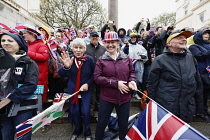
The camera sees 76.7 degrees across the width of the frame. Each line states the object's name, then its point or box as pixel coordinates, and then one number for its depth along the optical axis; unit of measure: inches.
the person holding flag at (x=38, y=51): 100.6
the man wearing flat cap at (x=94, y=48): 127.6
